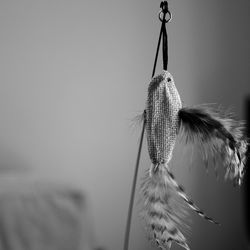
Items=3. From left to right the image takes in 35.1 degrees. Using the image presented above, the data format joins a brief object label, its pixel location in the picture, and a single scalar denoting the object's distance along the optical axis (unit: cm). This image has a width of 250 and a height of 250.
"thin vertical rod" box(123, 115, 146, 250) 83
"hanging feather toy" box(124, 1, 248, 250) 73
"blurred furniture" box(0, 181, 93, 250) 99
